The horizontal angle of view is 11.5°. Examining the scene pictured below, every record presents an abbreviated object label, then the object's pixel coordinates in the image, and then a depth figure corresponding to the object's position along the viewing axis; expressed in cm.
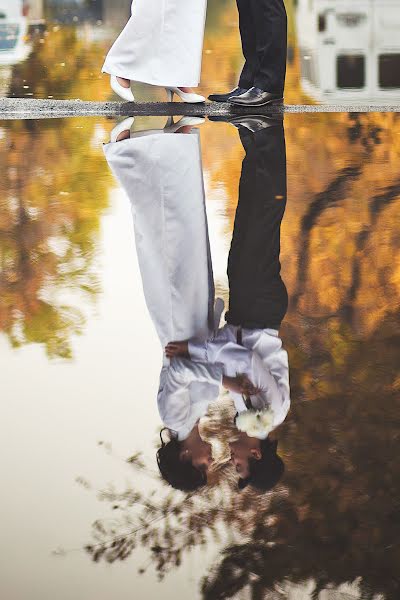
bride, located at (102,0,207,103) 1081
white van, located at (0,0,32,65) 1634
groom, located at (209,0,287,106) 1072
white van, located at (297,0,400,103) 1292
